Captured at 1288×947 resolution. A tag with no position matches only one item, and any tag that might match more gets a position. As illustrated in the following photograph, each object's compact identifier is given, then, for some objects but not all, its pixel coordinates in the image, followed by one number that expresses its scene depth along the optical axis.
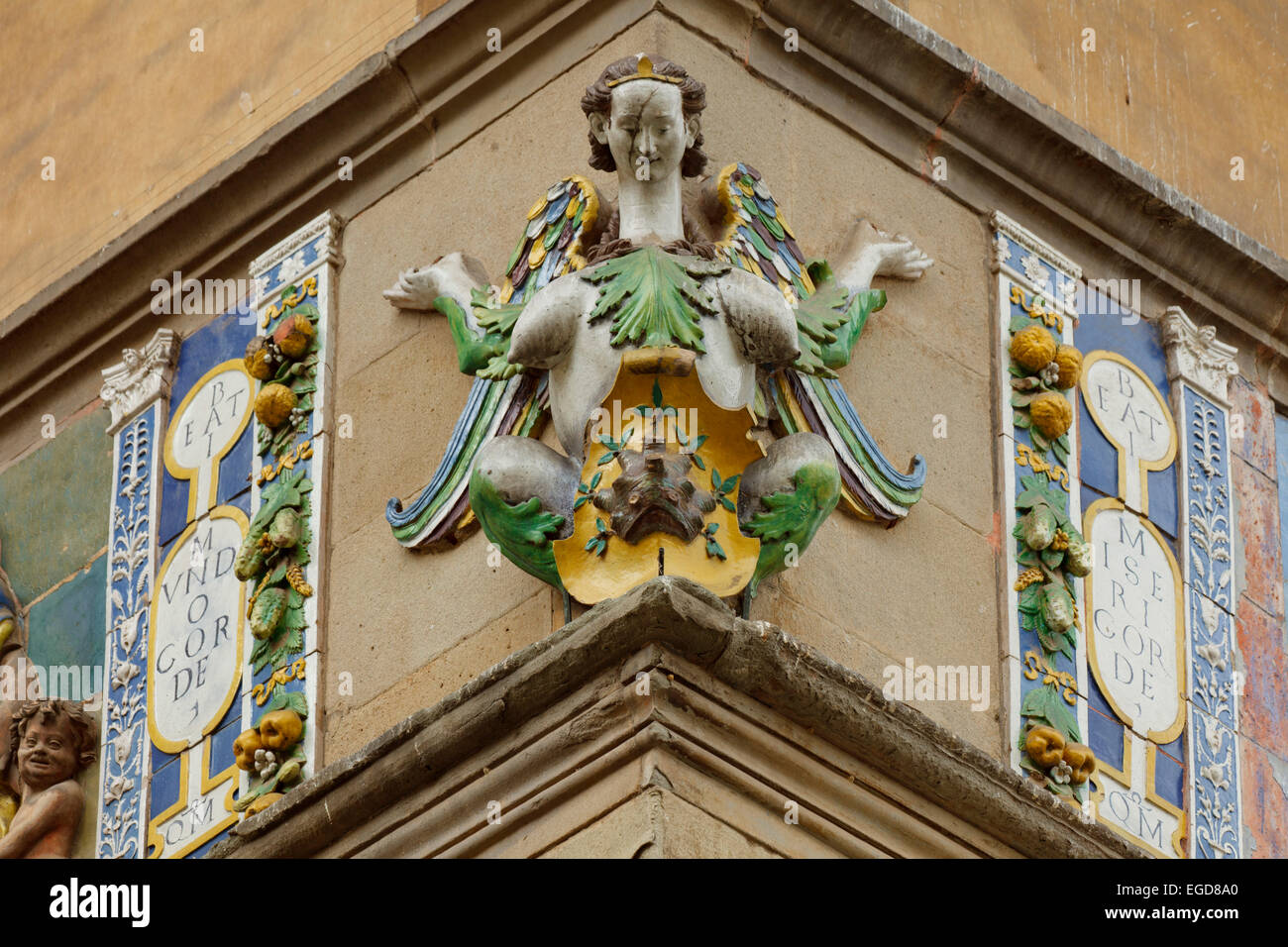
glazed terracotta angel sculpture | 14.86
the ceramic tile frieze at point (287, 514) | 15.93
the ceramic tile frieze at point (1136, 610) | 16.11
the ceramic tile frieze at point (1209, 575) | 16.43
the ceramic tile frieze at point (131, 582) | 16.74
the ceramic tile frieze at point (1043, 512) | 15.79
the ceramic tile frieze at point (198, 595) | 16.37
